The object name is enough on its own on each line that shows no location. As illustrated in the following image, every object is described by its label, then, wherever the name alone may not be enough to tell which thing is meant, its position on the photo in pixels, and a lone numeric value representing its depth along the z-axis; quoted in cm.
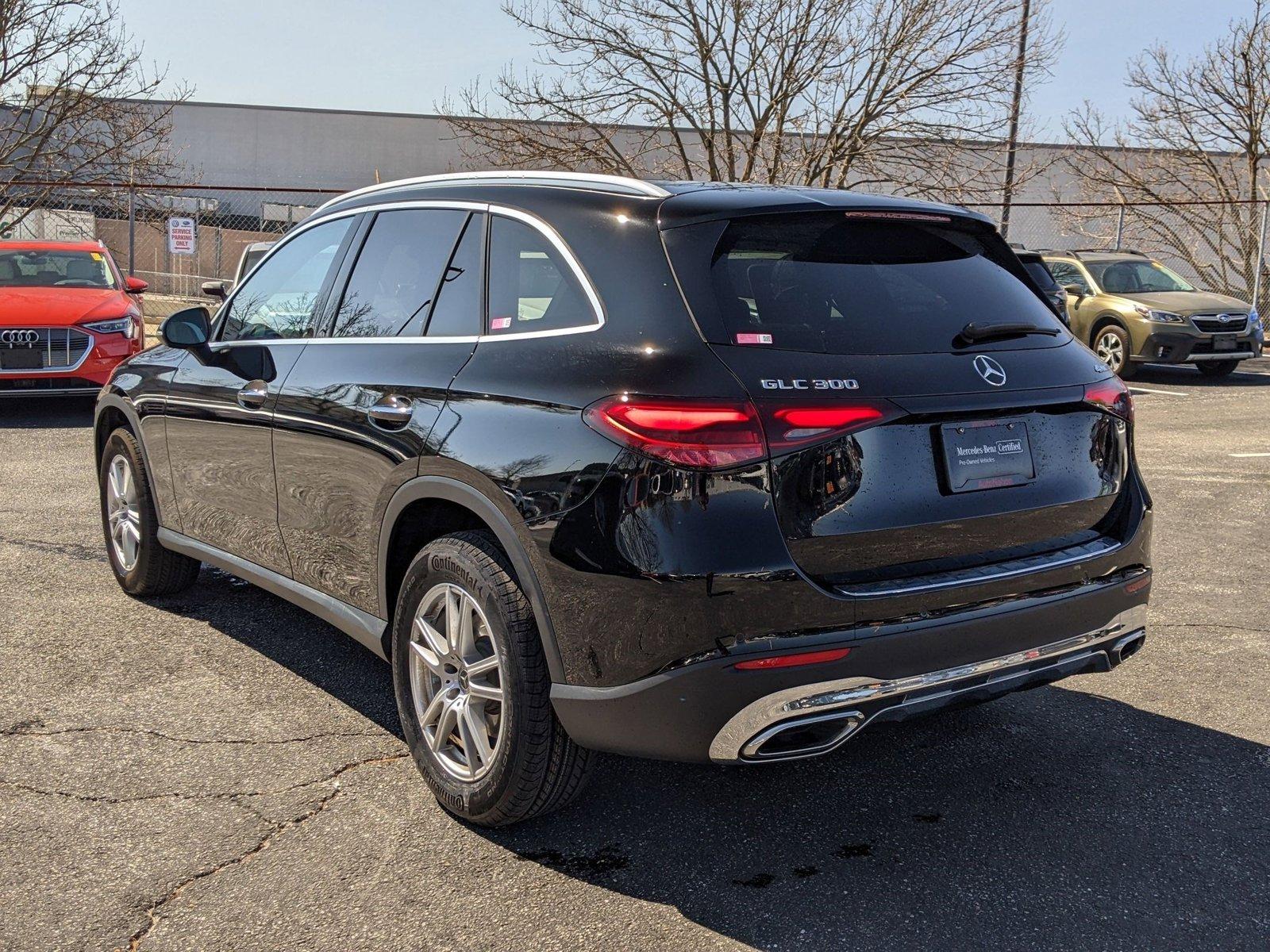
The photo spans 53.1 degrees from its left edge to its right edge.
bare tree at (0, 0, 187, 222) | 1859
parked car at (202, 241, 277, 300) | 1439
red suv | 1120
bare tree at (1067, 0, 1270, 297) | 2102
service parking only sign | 1784
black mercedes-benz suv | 288
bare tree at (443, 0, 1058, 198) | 1827
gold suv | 1532
